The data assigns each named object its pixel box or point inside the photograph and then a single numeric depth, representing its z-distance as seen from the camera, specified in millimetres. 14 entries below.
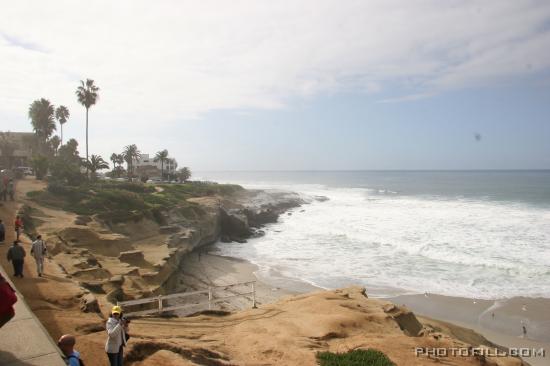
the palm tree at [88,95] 52597
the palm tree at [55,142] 75062
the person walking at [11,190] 28688
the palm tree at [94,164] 53659
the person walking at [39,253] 12695
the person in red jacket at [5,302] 5109
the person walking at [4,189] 28016
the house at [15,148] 57206
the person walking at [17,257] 11812
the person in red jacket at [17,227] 17558
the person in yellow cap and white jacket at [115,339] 6934
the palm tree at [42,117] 57812
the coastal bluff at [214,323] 8688
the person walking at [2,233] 16270
